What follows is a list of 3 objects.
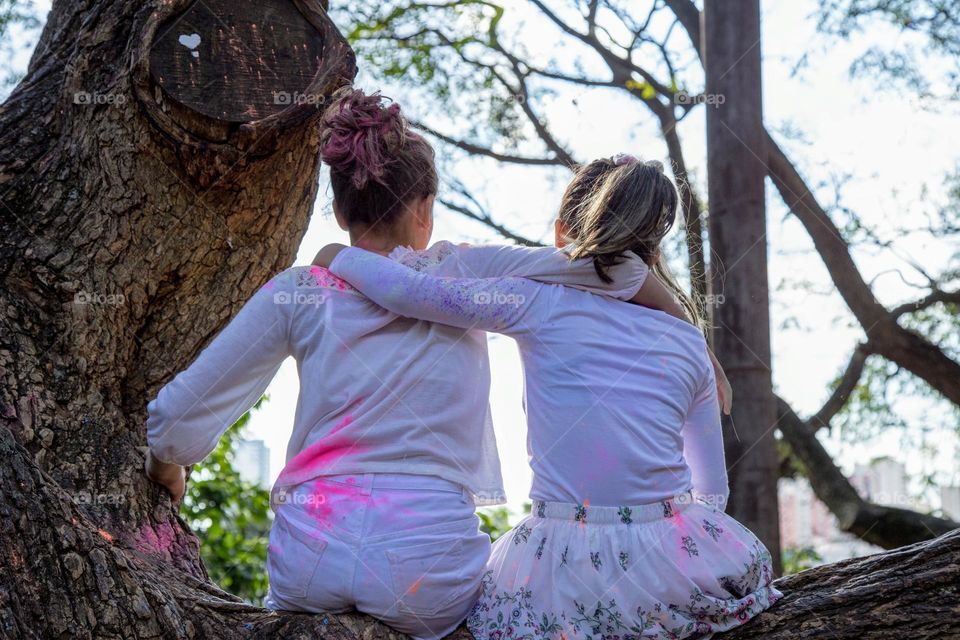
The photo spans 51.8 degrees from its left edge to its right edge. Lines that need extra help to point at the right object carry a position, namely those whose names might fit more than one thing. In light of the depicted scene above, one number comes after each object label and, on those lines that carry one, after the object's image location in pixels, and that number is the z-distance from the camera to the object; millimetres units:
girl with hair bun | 1879
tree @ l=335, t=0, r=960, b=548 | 5371
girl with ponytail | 1889
